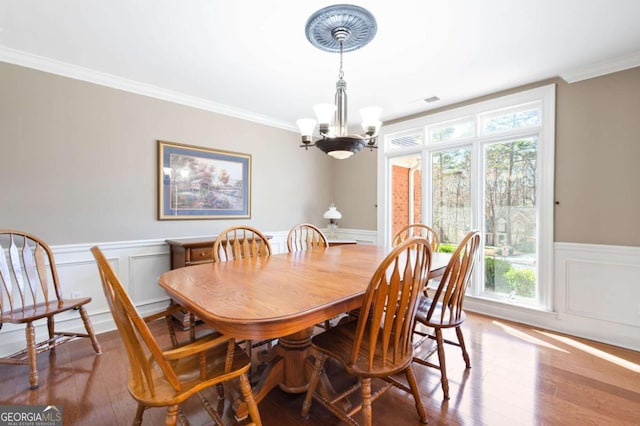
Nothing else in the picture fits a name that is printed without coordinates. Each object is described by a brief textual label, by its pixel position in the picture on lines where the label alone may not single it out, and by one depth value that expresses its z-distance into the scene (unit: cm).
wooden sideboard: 284
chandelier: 186
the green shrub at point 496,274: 322
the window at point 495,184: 294
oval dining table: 108
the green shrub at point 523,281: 306
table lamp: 435
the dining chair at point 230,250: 219
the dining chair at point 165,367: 101
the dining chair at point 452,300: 177
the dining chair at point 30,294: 196
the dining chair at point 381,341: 126
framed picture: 316
